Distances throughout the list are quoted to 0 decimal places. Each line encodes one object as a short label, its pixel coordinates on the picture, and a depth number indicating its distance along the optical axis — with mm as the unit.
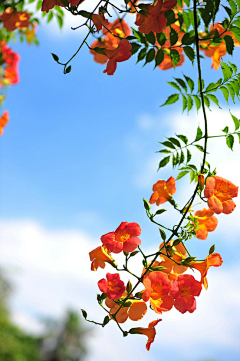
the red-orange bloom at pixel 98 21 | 1425
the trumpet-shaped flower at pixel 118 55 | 1413
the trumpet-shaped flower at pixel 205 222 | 1466
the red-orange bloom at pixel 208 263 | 1431
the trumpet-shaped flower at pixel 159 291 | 1400
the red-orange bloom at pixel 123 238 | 1412
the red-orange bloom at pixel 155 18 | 1425
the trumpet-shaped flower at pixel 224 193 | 1438
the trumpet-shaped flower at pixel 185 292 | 1416
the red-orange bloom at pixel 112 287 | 1395
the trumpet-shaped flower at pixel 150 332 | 1413
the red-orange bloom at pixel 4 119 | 4078
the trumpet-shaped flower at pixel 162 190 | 1516
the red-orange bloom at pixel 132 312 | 1417
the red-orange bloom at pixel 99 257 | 1466
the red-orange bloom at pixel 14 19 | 2247
